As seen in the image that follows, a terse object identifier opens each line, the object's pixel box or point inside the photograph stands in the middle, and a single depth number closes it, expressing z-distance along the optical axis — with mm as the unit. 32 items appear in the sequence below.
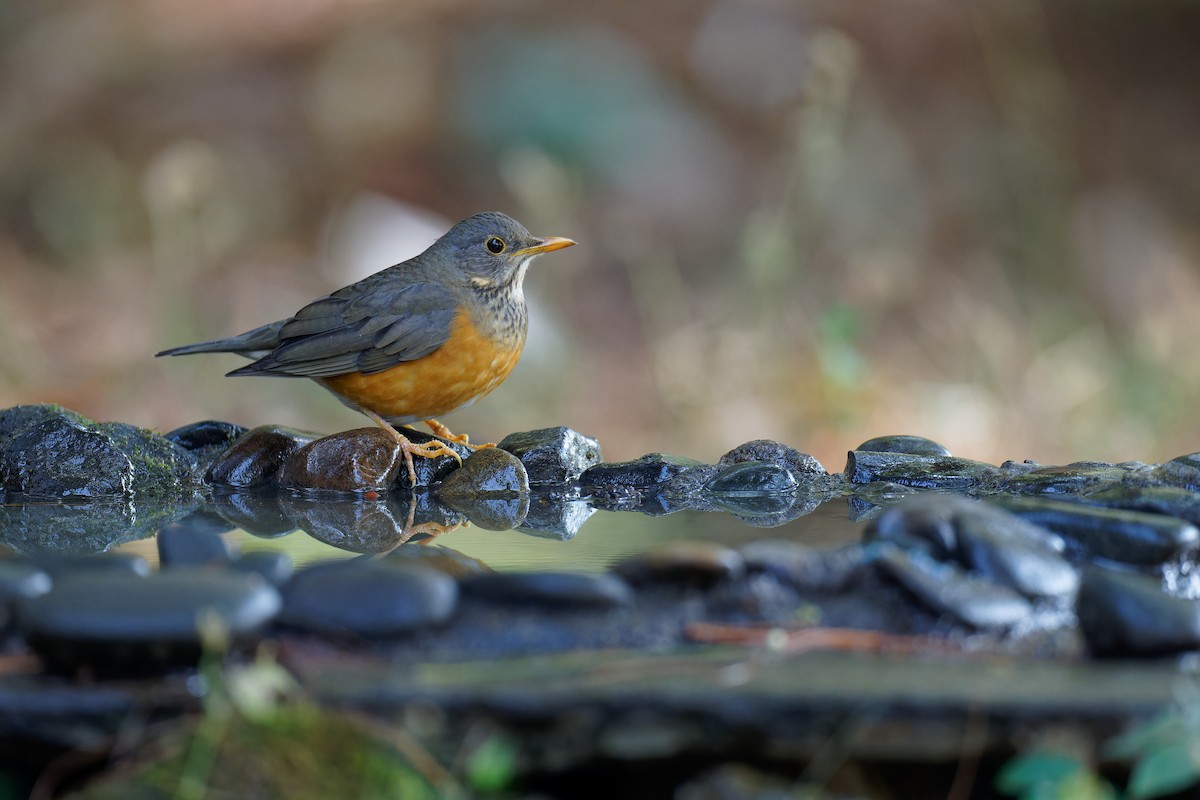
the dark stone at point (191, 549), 4980
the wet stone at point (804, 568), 4762
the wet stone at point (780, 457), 8250
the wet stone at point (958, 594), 4508
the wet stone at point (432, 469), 8305
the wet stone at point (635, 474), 8125
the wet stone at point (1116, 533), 5211
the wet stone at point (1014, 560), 4746
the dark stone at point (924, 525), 4973
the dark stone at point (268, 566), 4703
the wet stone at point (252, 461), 8234
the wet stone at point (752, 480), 7855
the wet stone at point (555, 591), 4527
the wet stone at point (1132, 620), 4262
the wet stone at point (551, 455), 8234
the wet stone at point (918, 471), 7746
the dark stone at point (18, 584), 4418
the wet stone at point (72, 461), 7867
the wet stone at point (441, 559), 5355
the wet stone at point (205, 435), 8906
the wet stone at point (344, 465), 8070
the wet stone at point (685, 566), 4680
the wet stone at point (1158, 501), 5719
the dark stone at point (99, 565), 4866
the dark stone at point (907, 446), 8391
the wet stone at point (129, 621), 4016
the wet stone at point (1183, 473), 6559
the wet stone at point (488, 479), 7816
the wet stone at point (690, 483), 7879
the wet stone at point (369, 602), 4316
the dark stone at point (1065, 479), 6977
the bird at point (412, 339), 9008
